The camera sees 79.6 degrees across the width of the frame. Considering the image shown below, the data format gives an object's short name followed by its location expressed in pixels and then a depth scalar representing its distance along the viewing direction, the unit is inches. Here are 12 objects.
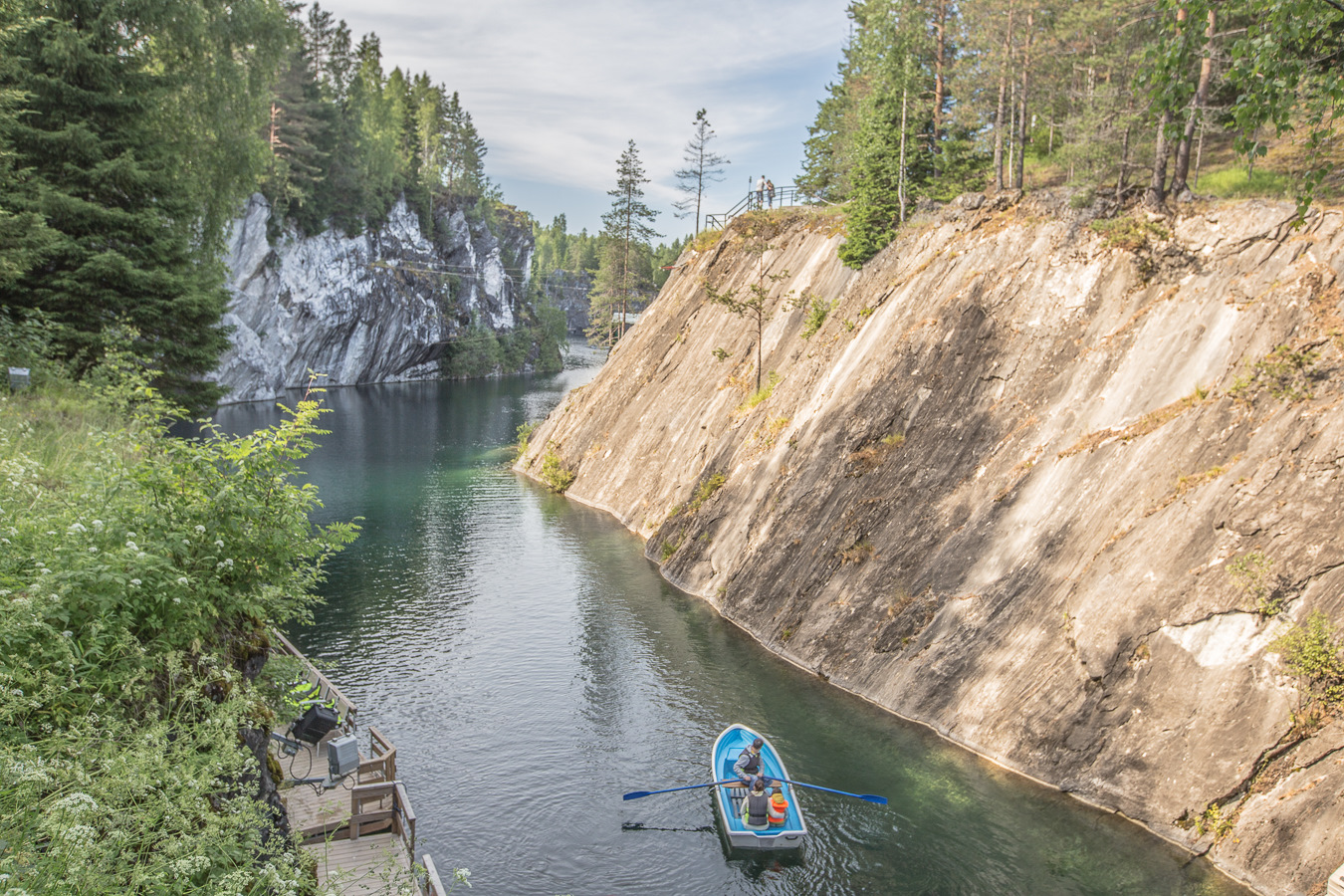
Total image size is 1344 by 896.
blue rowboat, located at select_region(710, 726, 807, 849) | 708.0
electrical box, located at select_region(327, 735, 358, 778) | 573.0
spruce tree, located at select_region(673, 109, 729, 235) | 2908.5
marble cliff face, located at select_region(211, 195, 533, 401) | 3221.0
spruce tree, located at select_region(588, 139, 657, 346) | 3314.5
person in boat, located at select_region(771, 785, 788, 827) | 713.6
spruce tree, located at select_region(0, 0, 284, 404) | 799.7
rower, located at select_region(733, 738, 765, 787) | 750.5
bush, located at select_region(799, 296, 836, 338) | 1571.1
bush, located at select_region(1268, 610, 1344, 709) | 654.5
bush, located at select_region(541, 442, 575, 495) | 2111.2
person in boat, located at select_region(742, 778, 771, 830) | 714.2
